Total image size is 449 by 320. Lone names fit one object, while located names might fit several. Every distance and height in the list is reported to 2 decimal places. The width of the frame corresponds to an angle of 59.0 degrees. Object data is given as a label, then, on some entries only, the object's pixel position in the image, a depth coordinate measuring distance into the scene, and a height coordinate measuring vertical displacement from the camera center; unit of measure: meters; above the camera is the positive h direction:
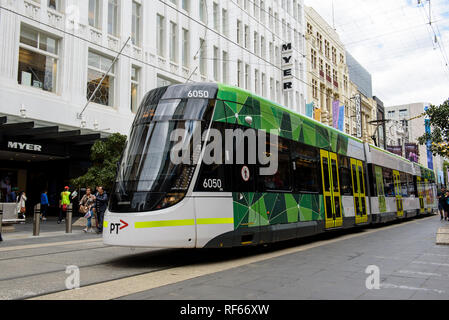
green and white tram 7.12 +0.57
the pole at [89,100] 18.64 +5.18
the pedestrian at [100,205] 14.24 +0.21
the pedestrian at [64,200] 18.14 +0.53
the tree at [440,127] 16.65 +3.22
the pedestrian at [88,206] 14.77 +0.21
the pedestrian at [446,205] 21.17 -0.22
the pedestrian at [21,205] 16.92 +0.34
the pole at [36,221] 12.77 -0.29
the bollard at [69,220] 14.16 -0.30
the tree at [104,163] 15.62 +1.95
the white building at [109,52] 17.17 +8.51
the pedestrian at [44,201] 19.84 +0.56
